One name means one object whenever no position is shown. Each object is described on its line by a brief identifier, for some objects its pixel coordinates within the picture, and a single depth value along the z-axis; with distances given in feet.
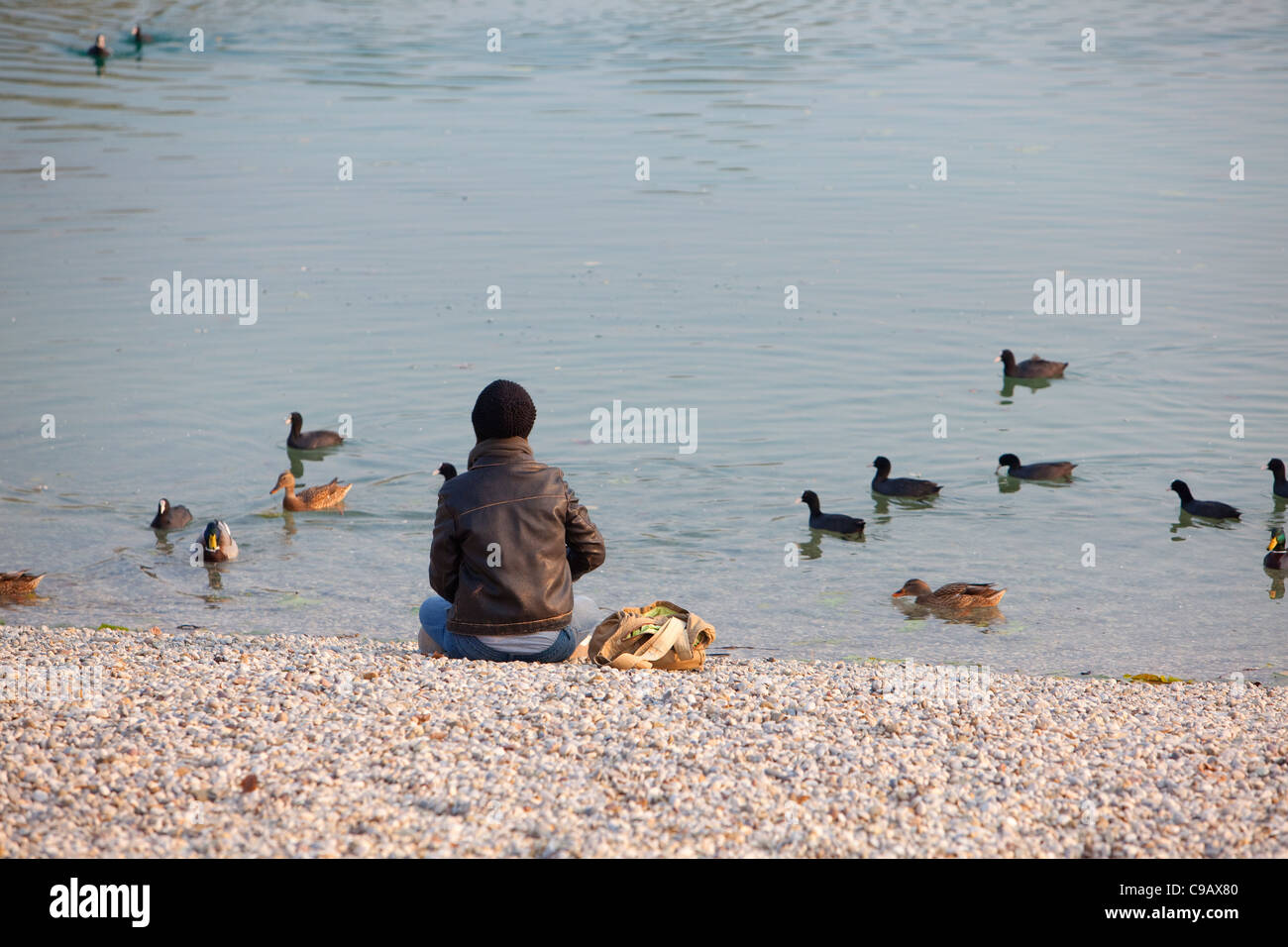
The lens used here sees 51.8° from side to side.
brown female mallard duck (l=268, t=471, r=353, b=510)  48.65
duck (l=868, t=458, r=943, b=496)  49.21
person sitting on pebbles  25.26
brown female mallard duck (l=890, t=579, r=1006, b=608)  38.75
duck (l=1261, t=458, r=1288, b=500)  50.11
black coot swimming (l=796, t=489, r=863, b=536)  46.37
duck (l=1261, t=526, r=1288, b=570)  43.01
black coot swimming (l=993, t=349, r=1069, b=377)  62.28
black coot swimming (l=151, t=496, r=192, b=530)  45.98
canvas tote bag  27.50
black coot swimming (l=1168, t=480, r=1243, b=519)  47.14
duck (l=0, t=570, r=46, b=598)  40.32
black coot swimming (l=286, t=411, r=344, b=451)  53.67
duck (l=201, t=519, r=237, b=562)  43.55
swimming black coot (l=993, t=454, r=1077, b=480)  50.96
